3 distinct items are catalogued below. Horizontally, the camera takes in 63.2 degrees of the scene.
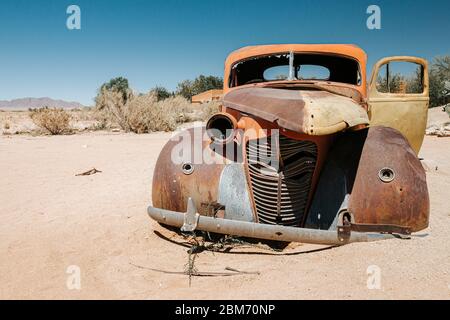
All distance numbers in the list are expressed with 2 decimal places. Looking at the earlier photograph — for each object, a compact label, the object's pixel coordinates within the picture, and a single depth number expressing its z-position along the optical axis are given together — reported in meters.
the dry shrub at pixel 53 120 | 14.70
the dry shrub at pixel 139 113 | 14.90
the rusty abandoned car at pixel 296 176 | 2.73
